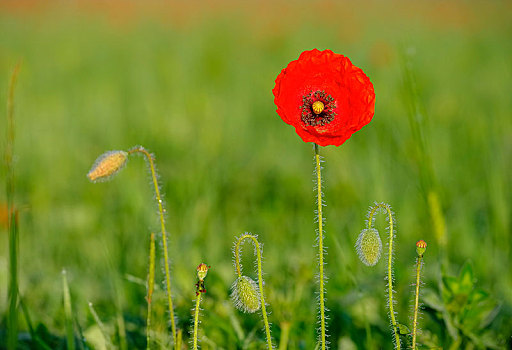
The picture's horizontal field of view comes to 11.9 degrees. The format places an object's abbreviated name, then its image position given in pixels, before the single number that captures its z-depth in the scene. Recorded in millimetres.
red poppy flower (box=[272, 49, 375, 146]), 1492
